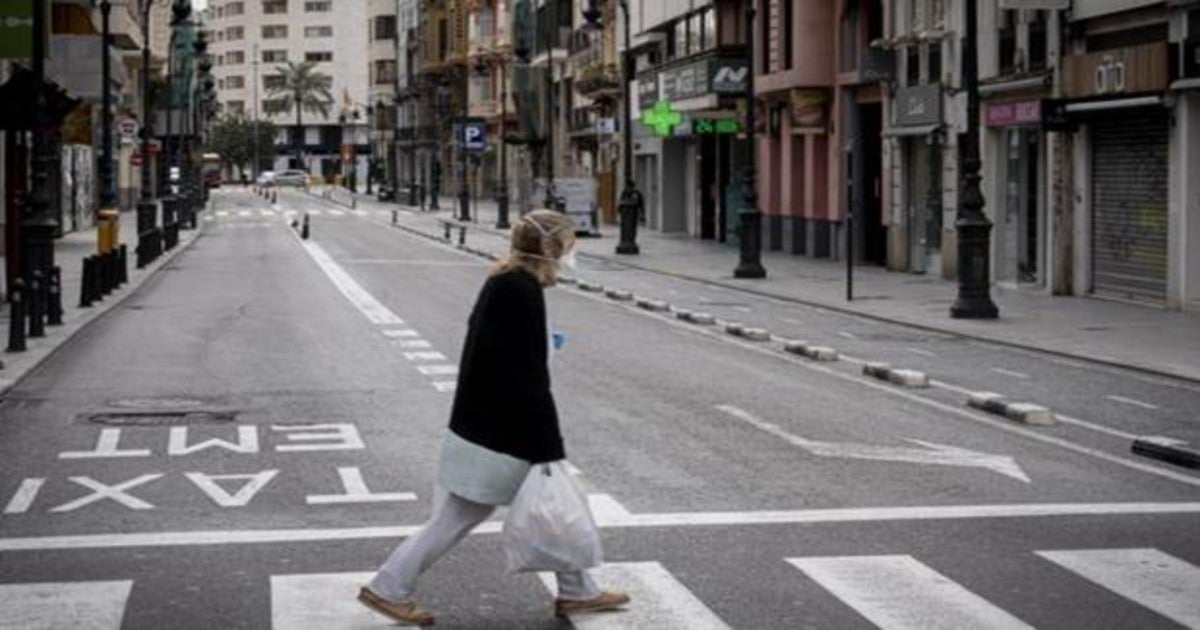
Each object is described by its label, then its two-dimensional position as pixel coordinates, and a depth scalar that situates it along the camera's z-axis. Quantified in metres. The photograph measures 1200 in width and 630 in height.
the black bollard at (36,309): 23.52
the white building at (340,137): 186.75
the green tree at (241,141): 195.00
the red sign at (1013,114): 32.97
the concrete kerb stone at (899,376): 18.81
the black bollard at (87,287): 29.62
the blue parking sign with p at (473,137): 81.12
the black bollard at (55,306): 25.59
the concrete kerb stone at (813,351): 21.46
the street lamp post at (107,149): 35.78
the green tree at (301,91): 189.88
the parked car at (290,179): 178.12
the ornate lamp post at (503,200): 70.94
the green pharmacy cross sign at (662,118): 58.41
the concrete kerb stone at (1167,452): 13.54
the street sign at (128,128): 65.51
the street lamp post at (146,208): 43.16
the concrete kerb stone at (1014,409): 15.92
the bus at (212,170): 151.50
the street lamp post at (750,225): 38.66
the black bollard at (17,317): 21.42
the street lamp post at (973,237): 27.47
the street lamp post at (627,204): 49.50
